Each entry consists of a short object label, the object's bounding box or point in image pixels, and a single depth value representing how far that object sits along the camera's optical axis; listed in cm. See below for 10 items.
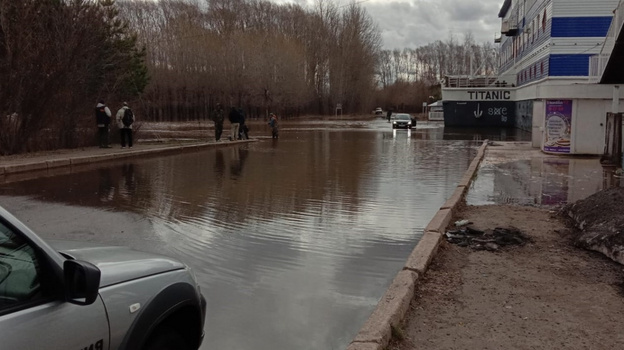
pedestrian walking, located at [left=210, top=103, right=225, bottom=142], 2644
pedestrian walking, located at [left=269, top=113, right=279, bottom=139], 3080
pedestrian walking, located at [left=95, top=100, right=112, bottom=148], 1969
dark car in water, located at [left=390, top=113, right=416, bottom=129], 4516
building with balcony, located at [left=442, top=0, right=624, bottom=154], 1759
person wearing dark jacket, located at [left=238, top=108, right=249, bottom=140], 2814
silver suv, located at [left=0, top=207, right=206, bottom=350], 226
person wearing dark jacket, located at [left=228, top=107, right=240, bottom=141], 2767
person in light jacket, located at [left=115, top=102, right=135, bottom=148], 2027
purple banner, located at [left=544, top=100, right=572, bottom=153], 1798
